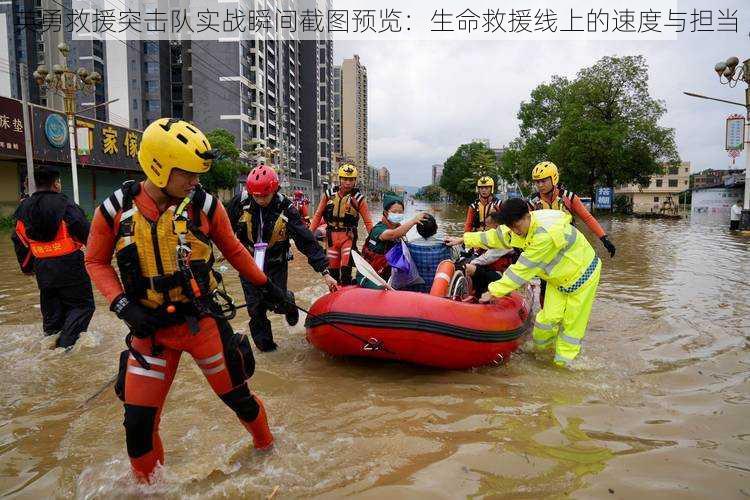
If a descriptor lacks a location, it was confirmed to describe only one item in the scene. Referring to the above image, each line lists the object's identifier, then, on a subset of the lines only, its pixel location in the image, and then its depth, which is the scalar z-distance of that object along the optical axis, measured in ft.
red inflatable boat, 13.10
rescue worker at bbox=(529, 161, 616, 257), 19.49
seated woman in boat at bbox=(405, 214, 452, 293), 17.11
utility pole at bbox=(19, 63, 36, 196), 53.40
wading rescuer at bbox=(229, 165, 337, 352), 14.39
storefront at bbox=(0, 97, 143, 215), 65.05
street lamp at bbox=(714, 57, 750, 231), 55.67
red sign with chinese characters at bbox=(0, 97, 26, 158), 63.72
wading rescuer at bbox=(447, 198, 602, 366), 13.88
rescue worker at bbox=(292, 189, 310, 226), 57.88
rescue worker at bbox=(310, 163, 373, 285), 21.99
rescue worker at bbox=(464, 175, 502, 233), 23.32
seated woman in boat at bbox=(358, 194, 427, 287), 16.80
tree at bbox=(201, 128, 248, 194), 121.19
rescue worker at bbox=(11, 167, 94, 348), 15.15
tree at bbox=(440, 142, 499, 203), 199.93
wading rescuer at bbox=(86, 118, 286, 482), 7.79
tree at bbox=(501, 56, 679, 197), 116.88
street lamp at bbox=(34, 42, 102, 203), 49.01
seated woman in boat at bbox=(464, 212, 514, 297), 17.69
